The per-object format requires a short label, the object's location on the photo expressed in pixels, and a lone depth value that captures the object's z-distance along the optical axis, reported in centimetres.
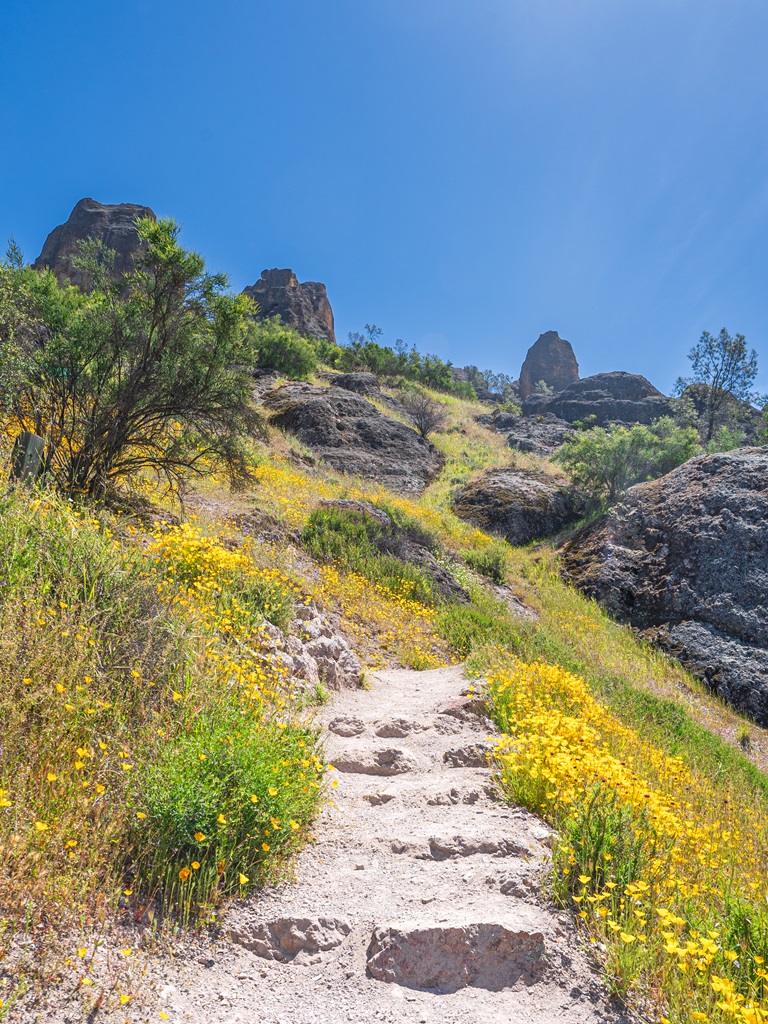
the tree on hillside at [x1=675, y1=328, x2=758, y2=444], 3266
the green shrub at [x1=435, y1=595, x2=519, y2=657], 868
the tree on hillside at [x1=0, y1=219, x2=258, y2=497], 785
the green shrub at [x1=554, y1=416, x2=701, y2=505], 1942
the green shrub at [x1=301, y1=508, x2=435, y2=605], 1057
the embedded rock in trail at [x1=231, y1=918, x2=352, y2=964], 249
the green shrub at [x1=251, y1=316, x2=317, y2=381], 2892
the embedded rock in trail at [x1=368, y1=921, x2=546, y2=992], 236
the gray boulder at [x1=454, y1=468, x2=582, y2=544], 1880
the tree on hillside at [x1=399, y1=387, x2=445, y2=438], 2895
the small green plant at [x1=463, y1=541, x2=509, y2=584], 1412
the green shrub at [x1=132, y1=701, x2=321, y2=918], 256
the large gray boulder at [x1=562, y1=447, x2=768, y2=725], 1165
